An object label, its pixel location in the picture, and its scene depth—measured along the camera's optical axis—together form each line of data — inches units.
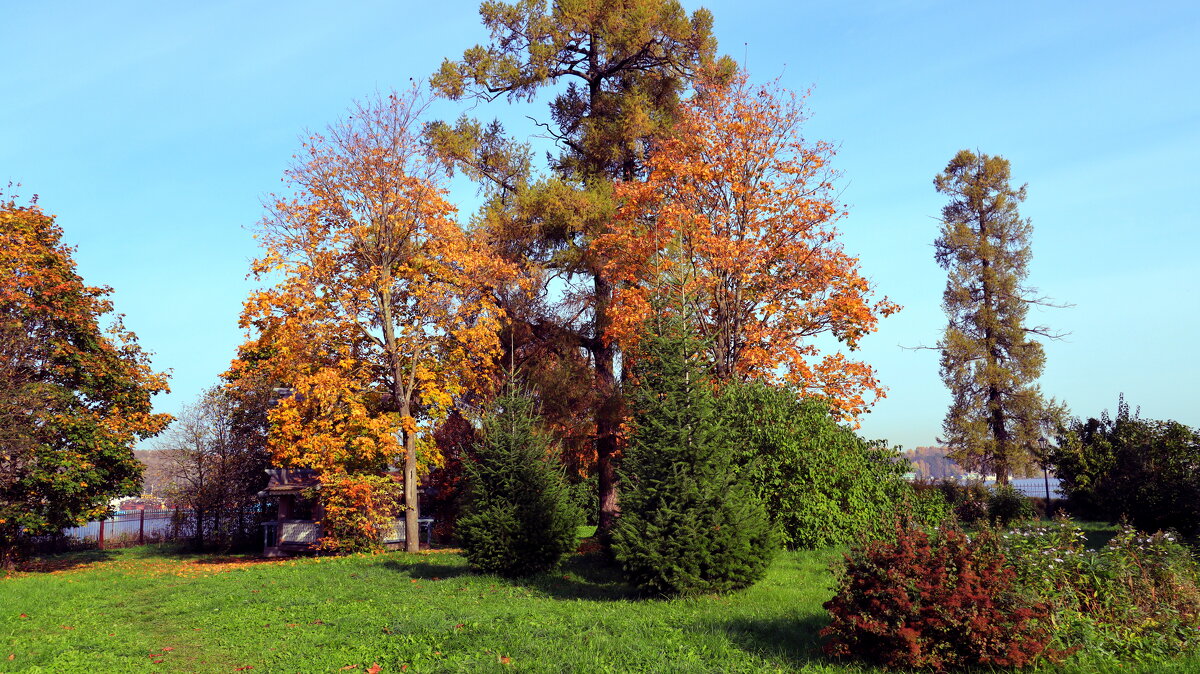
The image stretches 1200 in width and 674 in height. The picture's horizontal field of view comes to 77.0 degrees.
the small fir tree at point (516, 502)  642.2
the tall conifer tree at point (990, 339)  1349.7
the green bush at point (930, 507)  720.0
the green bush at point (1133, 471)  786.2
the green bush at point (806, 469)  640.4
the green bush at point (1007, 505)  901.2
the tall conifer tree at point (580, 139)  930.1
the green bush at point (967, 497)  897.4
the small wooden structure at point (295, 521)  1099.3
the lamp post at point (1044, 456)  1059.0
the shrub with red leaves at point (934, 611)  292.4
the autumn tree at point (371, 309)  943.0
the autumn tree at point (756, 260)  763.4
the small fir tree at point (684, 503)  480.7
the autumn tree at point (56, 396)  892.0
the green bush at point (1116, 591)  301.9
